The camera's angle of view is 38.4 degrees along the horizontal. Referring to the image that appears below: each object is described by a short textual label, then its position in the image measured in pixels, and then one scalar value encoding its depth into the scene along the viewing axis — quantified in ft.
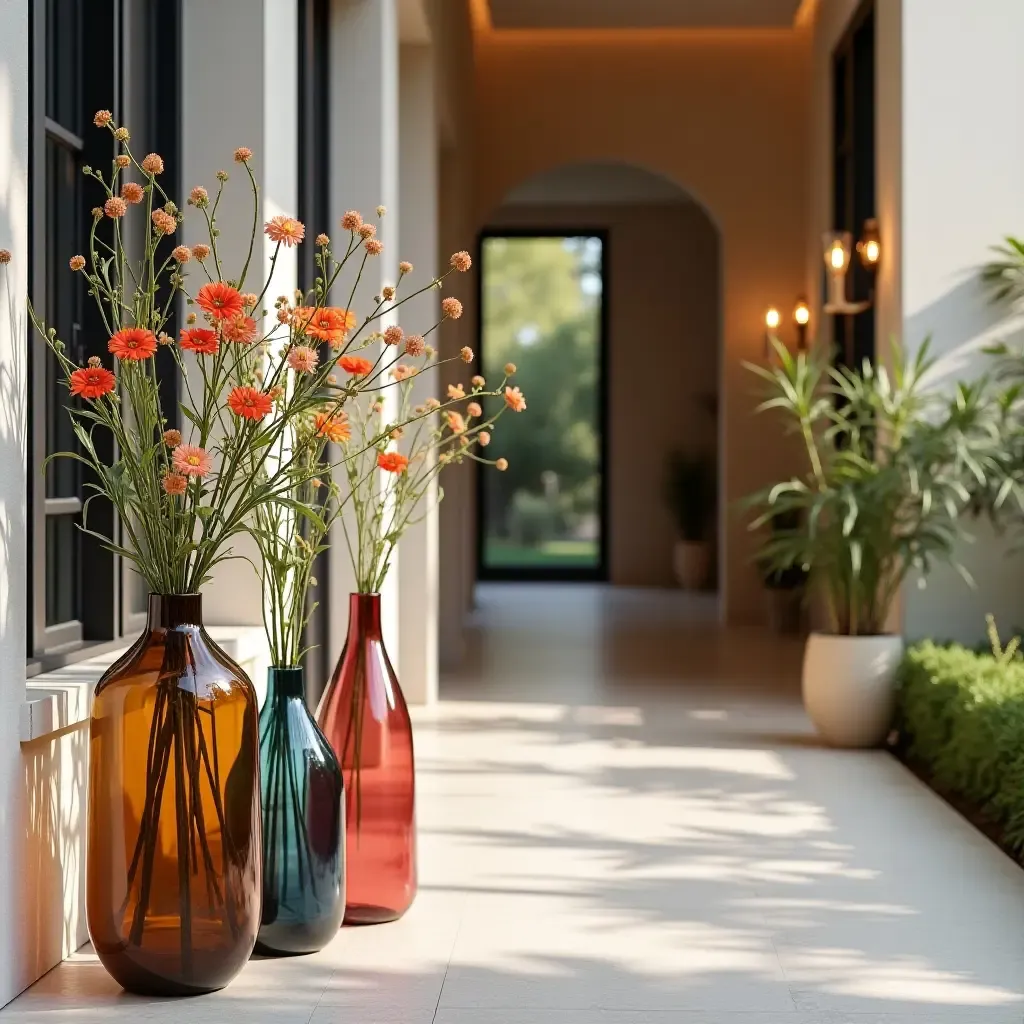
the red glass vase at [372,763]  9.36
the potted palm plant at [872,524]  17.01
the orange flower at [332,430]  7.91
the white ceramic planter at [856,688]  17.10
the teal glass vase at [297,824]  8.48
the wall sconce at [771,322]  30.99
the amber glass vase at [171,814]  7.57
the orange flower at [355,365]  8.05
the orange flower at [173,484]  7.27
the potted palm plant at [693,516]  43.68
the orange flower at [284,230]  7.34
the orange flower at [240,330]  7.32
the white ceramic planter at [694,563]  43.60
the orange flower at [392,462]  8.57
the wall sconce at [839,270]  22.00
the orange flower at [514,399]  8.73
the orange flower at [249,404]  7.30
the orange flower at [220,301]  7.34
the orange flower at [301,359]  7.19
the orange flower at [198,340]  7.33
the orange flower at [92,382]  7.12
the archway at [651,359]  45.78
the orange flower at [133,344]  7.14
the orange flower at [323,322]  7.84
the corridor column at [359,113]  16.11
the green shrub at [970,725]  12.78
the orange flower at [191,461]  7.09
